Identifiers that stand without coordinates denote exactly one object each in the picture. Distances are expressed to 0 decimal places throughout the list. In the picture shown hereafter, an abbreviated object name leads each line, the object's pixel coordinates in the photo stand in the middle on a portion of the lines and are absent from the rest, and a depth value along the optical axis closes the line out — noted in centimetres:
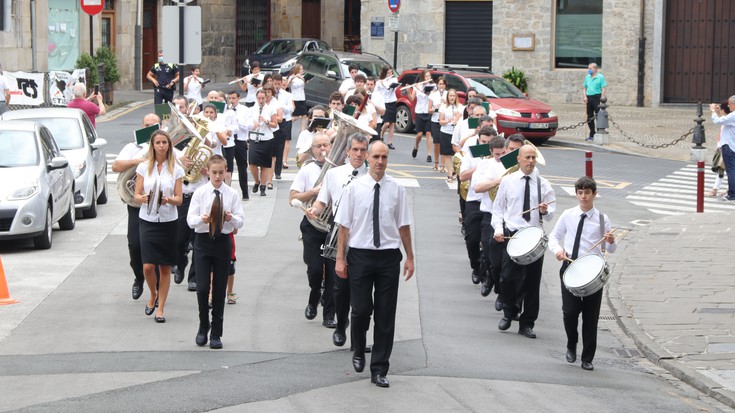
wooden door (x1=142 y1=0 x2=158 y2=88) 4406
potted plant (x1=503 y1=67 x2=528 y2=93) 3929
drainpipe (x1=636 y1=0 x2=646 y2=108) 3806
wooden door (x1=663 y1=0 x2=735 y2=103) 3697
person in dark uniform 3167
